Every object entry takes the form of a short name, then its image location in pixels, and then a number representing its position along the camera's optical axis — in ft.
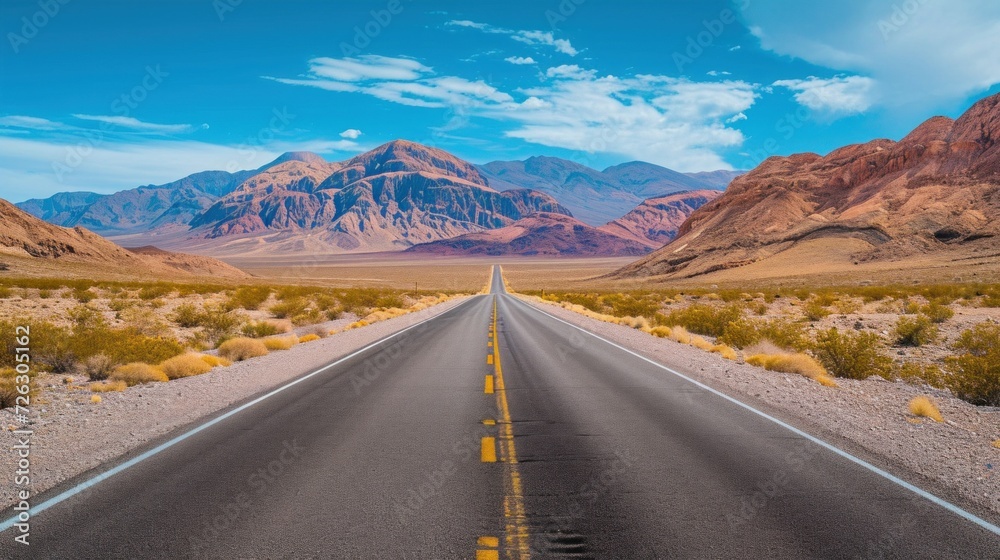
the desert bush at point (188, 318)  74.79
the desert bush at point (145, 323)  63.98
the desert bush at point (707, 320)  72.38
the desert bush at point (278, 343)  53.62
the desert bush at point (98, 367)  37.40
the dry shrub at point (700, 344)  56.98
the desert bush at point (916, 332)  59.16
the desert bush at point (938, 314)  75.41
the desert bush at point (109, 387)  31.89
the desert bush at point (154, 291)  111.85
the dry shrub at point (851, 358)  40.55
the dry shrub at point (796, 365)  38.40
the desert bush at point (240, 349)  47.03
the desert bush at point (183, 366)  36.83
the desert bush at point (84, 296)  98.17
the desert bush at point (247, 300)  106.72
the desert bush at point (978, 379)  31.63
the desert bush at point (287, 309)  99.14
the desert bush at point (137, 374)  34.14
